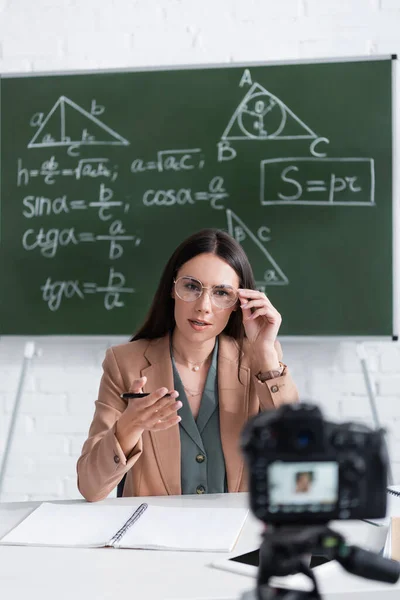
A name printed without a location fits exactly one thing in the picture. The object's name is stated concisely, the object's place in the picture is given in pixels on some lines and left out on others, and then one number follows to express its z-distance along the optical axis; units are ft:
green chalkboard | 8.60
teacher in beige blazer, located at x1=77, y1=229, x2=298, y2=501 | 5.77
